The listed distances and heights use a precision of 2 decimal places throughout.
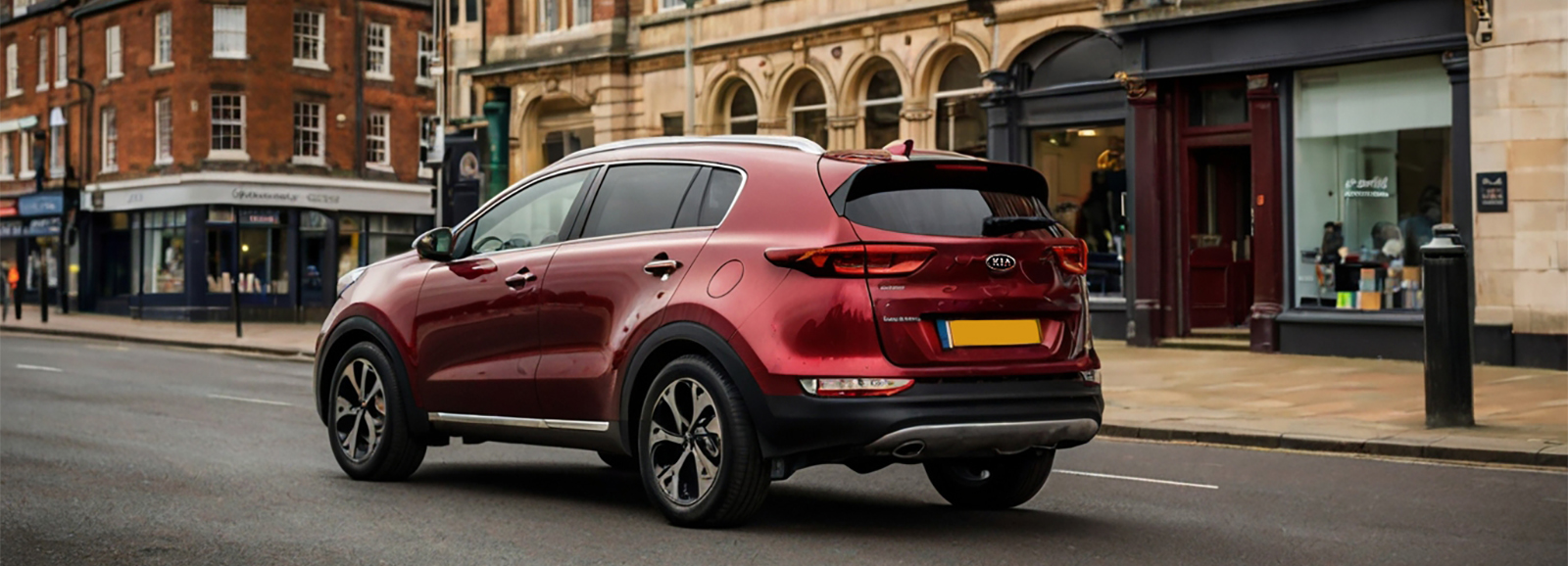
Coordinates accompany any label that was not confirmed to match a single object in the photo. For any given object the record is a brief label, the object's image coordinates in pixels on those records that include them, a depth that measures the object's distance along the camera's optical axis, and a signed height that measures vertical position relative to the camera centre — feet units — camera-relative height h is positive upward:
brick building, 145.79 +13.38
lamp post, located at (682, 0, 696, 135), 87.25 +10.28
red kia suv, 21.48 -0.40
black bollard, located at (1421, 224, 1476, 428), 39.14 -1.10
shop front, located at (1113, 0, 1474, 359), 60.75 +4.75
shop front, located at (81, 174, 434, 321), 144.97 +4.85
